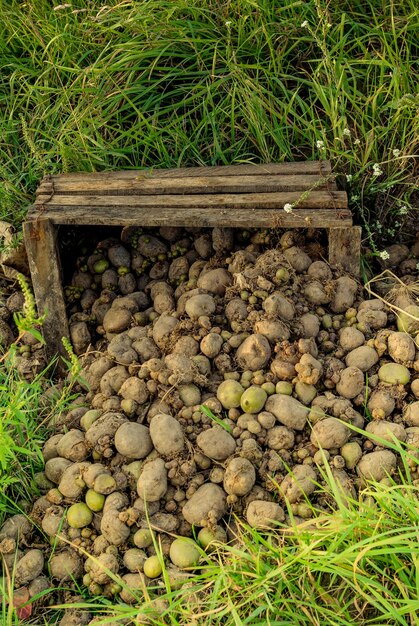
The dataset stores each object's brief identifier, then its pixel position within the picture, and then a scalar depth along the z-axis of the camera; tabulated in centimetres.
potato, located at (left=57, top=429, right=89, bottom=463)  267
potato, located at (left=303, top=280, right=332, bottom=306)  287
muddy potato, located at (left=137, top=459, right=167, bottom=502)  247
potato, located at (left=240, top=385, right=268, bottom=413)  259
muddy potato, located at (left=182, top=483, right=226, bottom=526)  243
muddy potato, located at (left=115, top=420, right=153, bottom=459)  255
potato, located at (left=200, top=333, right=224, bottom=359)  275
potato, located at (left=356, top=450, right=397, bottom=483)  245
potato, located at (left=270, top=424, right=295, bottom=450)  255
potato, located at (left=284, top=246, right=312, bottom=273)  296
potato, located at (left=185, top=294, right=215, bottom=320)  284
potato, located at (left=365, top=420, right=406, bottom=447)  250
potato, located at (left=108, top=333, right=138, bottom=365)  285
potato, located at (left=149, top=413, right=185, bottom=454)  254
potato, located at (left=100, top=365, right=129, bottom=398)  282
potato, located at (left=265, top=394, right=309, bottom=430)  257
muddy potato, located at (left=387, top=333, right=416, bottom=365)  268
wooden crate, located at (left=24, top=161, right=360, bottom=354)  296
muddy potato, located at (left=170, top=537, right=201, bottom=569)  237
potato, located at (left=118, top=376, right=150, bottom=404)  272
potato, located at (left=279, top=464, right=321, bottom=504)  243
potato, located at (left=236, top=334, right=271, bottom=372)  270
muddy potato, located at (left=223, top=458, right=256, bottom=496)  242
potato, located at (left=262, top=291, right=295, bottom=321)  276
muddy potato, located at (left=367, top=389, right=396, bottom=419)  257
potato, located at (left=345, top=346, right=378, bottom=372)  270
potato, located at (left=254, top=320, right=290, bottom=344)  272
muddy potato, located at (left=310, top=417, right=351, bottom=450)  250
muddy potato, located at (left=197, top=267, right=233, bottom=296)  296
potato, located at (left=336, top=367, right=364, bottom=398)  263
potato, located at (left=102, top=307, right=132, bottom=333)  308
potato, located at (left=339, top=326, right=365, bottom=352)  277
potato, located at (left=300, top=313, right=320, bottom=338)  280
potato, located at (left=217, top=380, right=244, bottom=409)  264
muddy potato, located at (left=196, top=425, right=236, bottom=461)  252
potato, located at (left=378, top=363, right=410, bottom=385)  265
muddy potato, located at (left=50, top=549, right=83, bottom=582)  246
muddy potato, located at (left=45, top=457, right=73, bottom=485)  267
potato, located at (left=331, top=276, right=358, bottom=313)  290
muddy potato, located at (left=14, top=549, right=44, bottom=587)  245
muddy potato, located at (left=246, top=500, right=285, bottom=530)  237
